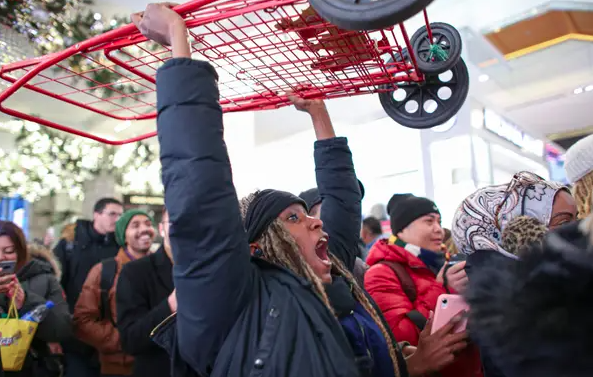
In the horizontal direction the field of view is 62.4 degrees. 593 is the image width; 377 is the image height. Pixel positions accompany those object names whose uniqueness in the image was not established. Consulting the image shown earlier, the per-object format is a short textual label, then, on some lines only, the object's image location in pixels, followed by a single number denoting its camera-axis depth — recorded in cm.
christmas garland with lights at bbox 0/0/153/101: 327
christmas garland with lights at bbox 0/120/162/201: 504
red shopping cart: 120
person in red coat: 161
